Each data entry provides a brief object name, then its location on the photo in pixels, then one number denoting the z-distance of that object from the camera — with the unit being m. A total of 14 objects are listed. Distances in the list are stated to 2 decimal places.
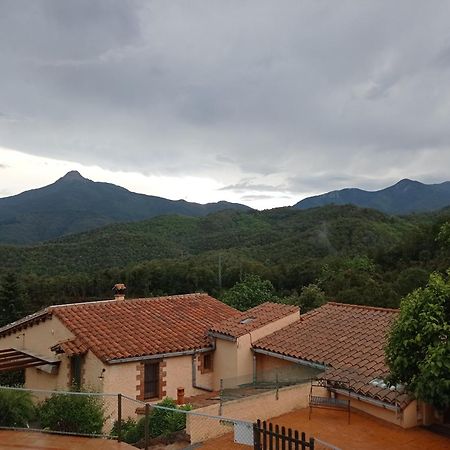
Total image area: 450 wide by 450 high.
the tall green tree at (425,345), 9.44
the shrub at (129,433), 10.80
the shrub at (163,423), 11.25
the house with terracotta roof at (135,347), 15.65
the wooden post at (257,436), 8.35
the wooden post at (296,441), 7.87
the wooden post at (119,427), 9.20
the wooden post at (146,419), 8.98
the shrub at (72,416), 10.38
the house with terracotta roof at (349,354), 11.70
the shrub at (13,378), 20.83
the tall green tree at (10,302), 37.28
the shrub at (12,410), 10.96
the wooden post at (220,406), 11.08
